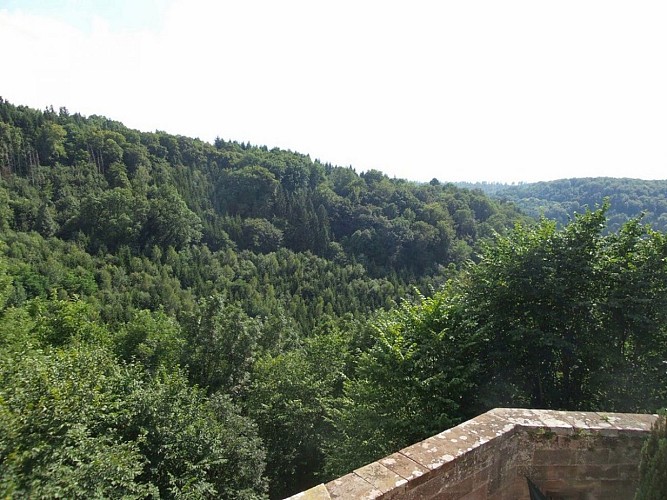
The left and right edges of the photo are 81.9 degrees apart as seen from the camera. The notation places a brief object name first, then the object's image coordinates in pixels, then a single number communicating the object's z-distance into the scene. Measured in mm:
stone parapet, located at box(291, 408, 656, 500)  4098
